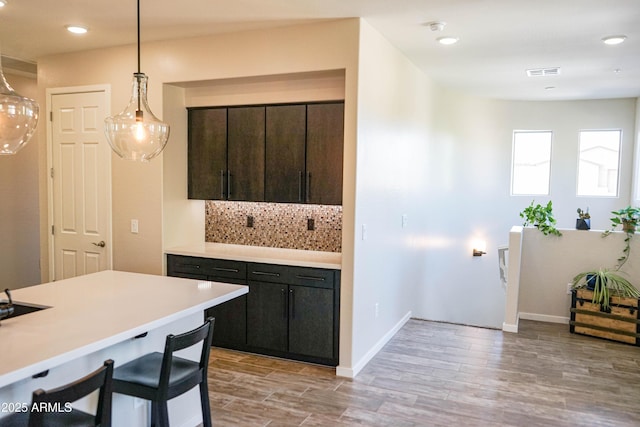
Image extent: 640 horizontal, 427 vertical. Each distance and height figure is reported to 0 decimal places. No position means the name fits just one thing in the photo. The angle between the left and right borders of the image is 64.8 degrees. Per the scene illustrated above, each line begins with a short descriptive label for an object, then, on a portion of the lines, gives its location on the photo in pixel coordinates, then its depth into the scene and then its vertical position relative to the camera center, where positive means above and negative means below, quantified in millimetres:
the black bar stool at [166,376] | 2227 -909
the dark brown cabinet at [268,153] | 4219 +258
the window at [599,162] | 7176 +376
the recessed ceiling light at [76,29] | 4016 +1204
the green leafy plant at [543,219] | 5551 -350
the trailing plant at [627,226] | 5199 -376
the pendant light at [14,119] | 2460 +291
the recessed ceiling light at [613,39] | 3961 +1185
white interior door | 4754 -56
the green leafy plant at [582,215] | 5510 -297
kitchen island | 1915 -641
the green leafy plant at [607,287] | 5035 -992
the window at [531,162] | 7488 +377
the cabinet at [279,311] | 4031 -1068
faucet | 2258 -596
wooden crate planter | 4879 -1288
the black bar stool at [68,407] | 1598 -774
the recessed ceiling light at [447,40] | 4105 +1198
